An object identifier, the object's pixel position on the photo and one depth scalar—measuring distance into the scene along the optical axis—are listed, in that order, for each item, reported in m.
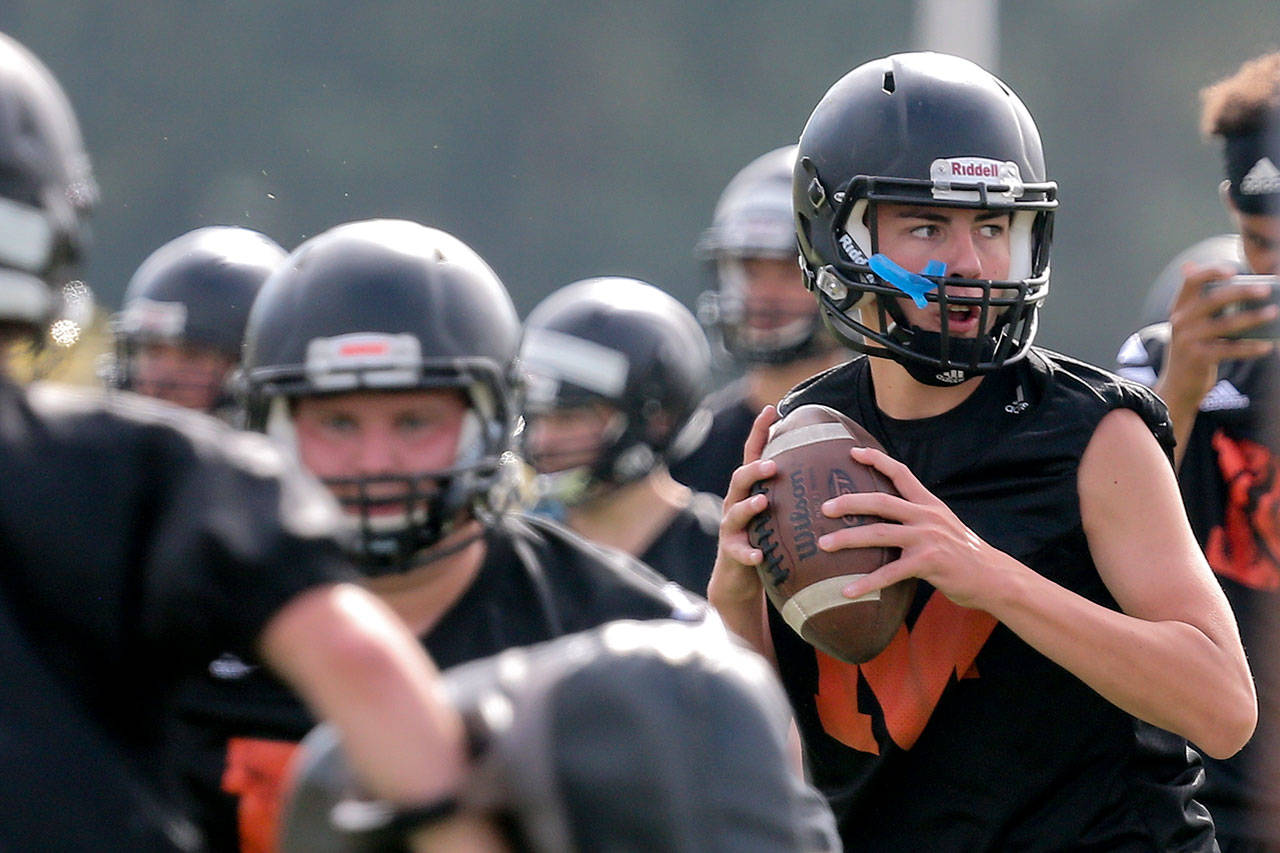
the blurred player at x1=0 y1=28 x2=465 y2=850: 13.47
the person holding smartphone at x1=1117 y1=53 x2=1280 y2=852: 14.82
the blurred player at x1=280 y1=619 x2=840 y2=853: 13.44
